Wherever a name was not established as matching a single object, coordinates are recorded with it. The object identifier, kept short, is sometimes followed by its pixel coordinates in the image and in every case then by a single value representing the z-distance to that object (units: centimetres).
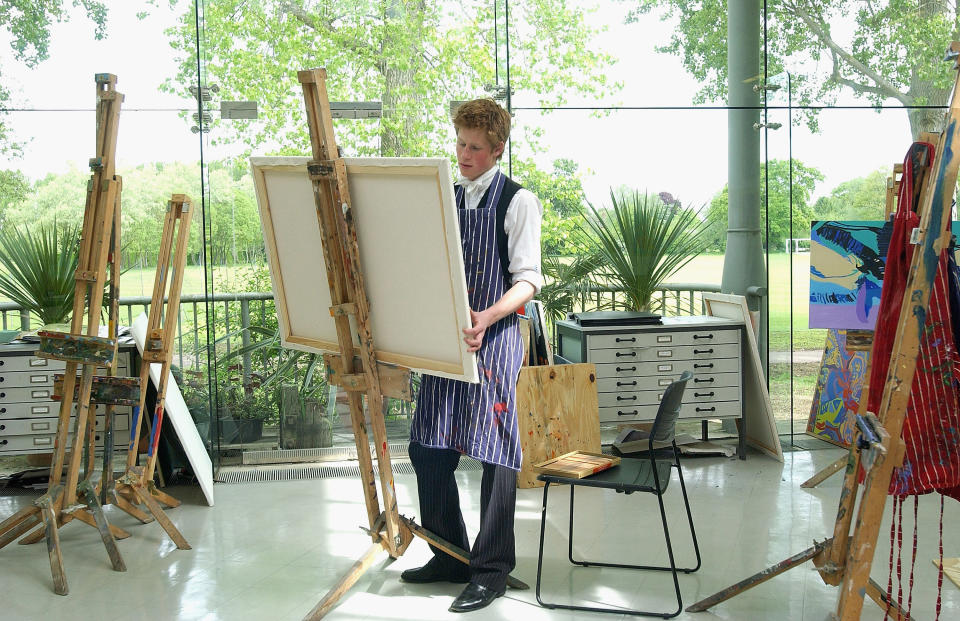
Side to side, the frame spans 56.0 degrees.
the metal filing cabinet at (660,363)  462
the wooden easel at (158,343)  371
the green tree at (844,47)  512
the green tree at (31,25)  468
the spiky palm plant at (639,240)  502
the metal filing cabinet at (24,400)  430
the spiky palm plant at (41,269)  461
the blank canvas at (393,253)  248
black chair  280
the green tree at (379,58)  474
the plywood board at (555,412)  426
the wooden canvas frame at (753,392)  474
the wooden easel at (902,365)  199
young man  280
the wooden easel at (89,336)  320
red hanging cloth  214
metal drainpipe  510
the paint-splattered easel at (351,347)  253
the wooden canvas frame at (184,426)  404
